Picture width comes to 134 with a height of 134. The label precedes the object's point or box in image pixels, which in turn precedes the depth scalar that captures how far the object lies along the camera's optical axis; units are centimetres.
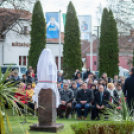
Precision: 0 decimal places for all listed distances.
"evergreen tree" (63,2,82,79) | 2839
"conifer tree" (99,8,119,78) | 2816
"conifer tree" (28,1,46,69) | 2909
